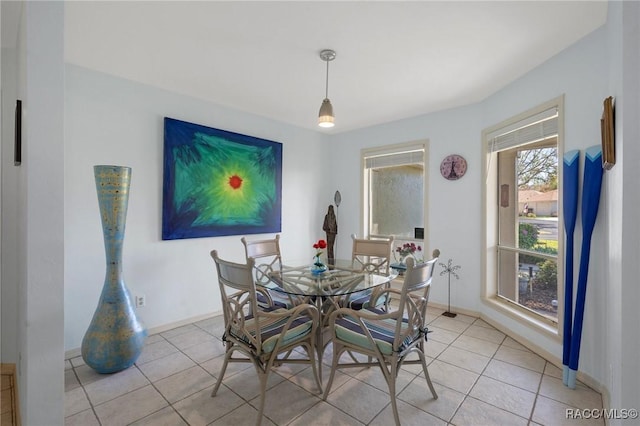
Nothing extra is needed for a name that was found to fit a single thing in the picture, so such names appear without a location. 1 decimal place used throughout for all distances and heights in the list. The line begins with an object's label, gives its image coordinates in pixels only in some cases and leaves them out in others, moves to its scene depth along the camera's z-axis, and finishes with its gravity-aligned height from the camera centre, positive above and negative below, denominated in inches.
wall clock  140.5 +22.3
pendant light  89.4 +31.0
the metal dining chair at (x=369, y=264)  101.3 -20.8
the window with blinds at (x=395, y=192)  161.8 +12.0
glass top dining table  82.1 -21.9
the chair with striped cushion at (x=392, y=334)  66.4 -30.9
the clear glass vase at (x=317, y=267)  99.3 -19.3
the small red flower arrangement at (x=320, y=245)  101.2 -11.6
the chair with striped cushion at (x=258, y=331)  67.6 -30.8
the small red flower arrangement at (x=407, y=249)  149.5 -19.2
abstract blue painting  121.0 +13.0
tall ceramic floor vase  87.0 -29.0
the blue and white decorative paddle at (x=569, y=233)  83.2 -5.7
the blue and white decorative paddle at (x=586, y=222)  76.7 -2.3
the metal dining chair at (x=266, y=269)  95.2 -22.0
